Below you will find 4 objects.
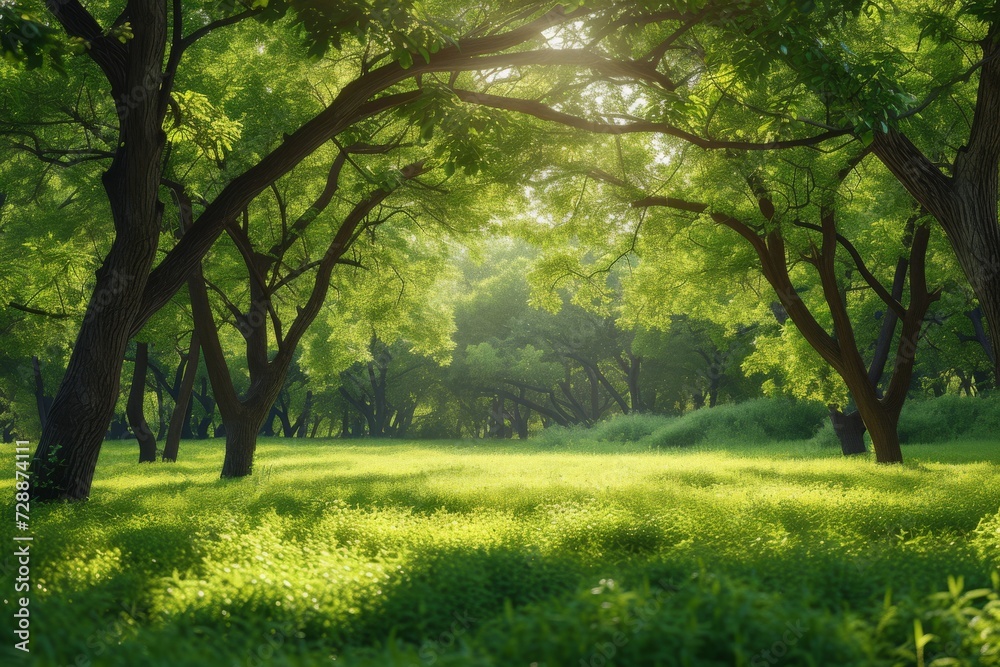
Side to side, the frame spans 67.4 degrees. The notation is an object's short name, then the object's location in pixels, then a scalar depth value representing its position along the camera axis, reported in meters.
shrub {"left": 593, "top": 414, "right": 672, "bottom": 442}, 37.41
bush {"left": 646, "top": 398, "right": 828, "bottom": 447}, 33.38
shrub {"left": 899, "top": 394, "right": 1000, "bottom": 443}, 28.36
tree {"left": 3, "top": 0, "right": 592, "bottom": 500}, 9.91
